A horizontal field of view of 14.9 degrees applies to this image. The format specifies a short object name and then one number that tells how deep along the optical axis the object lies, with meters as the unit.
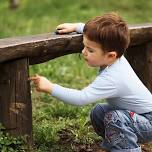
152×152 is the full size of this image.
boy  3.79
